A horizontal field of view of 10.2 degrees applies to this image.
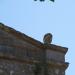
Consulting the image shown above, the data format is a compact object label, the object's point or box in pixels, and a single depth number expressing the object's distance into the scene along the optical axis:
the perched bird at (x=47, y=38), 16.03
